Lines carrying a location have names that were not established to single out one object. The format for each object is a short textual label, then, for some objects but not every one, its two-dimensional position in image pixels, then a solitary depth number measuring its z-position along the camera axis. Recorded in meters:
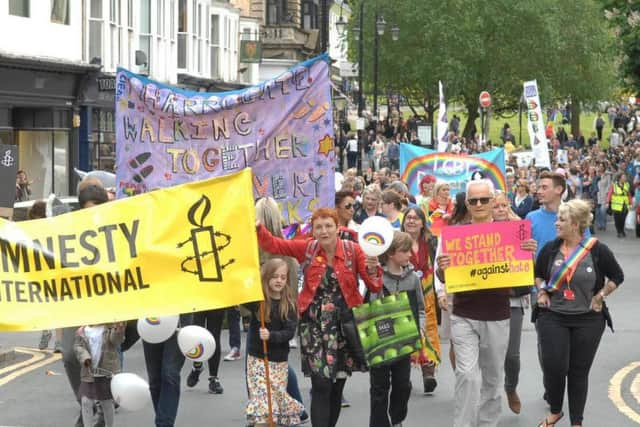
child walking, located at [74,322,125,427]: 9.34
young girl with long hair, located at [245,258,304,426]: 9.28
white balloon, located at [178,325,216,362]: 9.36
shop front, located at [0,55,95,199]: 29.28
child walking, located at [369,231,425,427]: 9.42
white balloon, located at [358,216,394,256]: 9.29
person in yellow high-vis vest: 32.19
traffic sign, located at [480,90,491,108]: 45.84
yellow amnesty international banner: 8.31
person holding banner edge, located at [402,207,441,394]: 11.66
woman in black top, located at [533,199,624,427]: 9.53
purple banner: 13.05
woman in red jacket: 9.05
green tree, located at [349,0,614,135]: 62.66
